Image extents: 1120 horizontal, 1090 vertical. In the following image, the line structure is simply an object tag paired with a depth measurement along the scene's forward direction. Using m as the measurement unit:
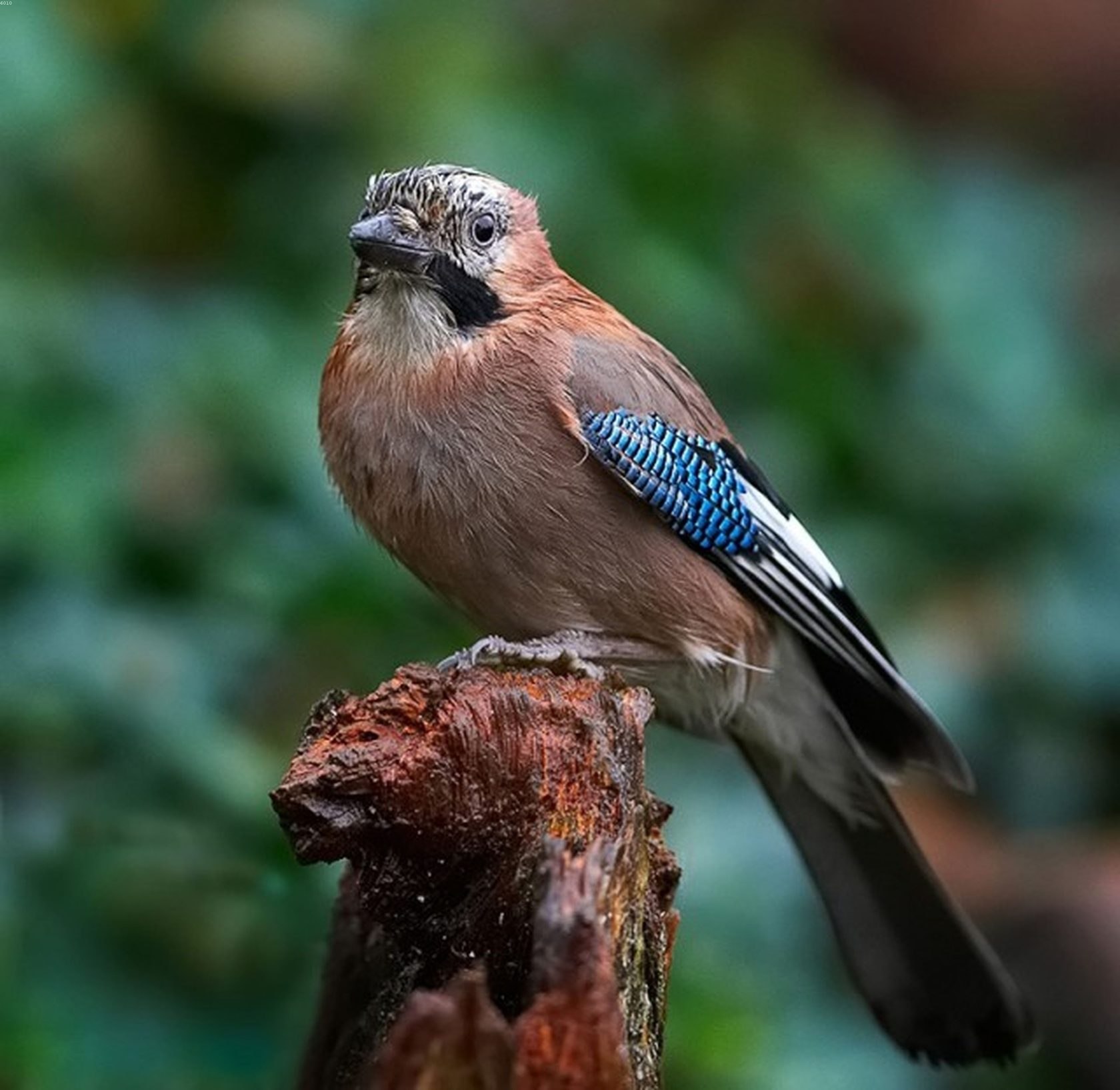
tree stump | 7.17
